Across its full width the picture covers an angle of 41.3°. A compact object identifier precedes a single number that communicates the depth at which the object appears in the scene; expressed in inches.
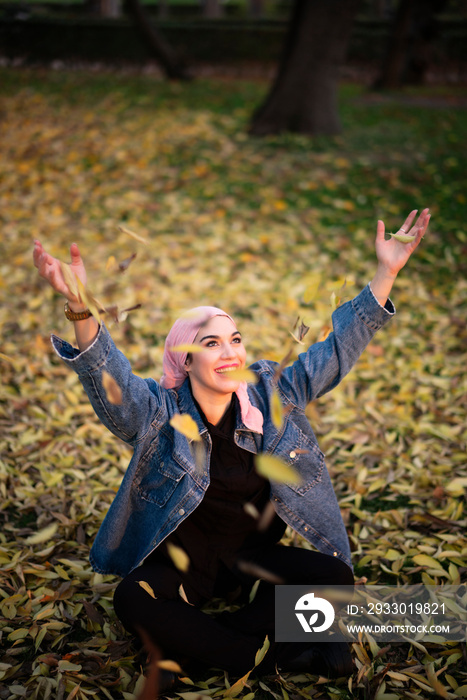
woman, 85.7
